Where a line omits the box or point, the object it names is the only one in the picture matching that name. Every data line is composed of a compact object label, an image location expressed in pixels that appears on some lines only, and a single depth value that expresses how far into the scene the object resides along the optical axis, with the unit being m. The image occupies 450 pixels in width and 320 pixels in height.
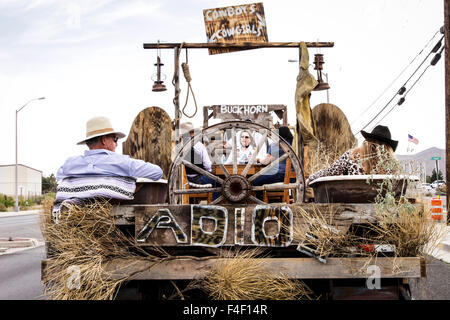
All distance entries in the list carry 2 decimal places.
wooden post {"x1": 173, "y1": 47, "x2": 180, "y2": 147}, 5.23
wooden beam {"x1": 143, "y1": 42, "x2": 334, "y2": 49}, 5.04
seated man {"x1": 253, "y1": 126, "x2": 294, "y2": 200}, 4.98
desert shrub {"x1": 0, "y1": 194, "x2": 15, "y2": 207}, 43.81
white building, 73.56
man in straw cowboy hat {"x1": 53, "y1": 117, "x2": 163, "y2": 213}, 3.36
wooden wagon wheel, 3.46
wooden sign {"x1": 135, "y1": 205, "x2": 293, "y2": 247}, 3.04
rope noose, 5.32
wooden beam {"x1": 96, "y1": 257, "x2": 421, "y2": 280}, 2.90
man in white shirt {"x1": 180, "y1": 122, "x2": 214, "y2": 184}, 5.05
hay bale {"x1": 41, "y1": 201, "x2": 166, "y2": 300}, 2.95
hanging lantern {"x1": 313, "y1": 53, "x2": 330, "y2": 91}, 5.56
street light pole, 32.16
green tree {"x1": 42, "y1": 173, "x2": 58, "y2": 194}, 83.50
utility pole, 10.52
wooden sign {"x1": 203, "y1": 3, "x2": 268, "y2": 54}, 5.26
